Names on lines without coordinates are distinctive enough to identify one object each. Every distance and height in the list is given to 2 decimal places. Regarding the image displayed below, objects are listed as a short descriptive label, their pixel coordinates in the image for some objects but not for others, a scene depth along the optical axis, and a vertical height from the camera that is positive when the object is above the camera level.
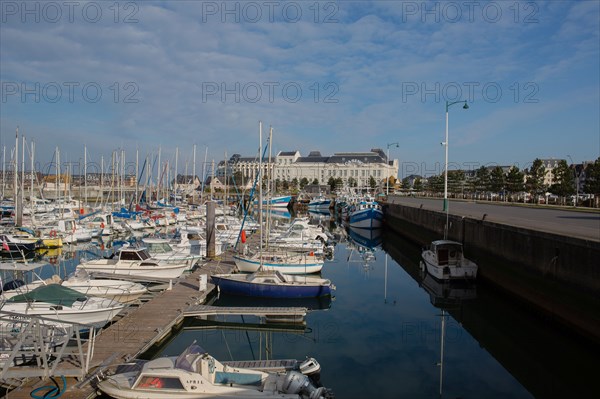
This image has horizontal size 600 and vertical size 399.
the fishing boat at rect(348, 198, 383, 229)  66.26 -4.10
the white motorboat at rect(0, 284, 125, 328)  15.80 -4.52
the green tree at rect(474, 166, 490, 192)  94.04 +2.55
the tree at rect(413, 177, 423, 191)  146.75 +2.00
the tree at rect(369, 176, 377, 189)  173.98 +2.85
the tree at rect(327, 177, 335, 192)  168.90 +2.30
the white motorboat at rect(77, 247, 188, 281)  25.61 -4.67
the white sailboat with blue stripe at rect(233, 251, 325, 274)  27.55 -4.58
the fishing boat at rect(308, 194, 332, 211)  108.88 -3.77
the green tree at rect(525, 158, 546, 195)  81.19 +2.51
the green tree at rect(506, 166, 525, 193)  83.50 +2.16
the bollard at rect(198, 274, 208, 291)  23.48 -5.02
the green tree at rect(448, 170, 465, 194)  106.35 +2.56
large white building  189.62 +4.81
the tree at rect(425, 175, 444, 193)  114.19 +1.73
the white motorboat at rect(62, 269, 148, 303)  20.75 -4.79
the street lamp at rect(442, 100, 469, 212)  40.25 +4.89
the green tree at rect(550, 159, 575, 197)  68.94 +1.90
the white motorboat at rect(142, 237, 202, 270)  29.30 -4.54
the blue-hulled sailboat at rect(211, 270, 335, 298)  23.30 -5.05
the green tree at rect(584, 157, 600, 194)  59.35 +1.70
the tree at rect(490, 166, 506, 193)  86.84 +2.21
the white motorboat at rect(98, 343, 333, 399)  10.95 -4.91
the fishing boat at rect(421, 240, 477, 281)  28.44 -4.63
